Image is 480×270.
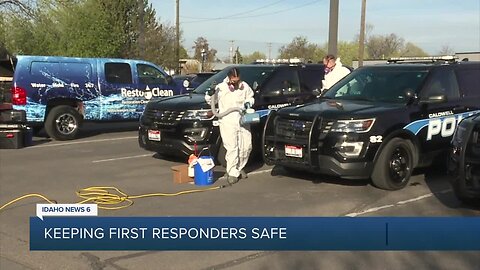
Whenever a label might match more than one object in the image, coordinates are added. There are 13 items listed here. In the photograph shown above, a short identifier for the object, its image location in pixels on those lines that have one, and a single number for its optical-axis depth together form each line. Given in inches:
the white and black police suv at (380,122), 285.4
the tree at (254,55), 4491.1
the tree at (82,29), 1103.0
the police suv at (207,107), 353.1
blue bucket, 311.4
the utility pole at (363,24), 1294.3
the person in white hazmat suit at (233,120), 309.4
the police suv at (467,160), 235.0
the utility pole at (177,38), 1508.4
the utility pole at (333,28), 552.1
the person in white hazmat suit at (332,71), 407.5
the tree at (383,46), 3302.2
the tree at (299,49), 2425.0
